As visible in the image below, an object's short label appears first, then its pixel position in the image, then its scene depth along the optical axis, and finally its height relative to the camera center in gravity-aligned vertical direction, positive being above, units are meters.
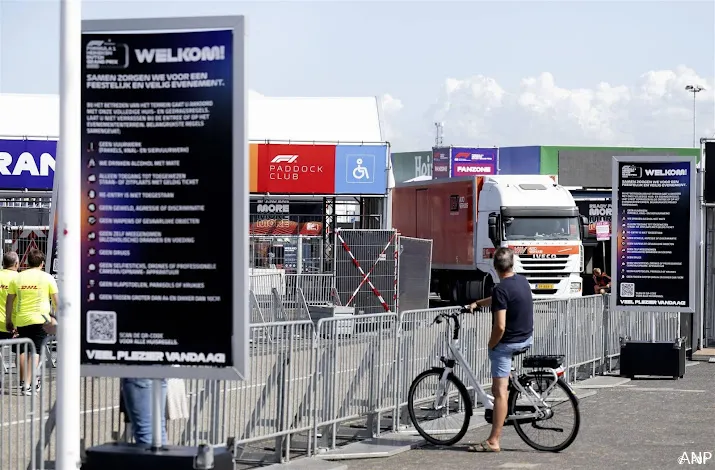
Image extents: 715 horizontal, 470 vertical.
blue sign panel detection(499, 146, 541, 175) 62.56 +4.25
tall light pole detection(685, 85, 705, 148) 89.06 +10.98
